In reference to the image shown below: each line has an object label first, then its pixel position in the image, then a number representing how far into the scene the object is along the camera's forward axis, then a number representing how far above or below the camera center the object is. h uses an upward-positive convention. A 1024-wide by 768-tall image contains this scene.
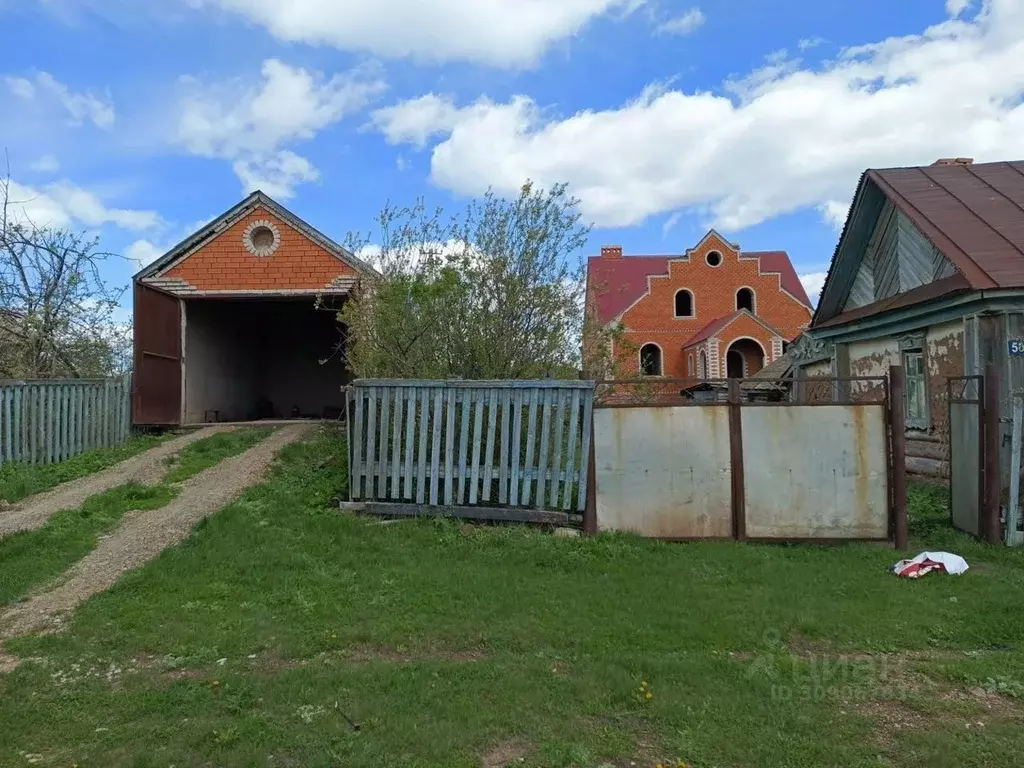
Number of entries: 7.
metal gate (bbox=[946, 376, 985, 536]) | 7.08 -0.57
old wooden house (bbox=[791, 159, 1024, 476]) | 8.63 +1.76
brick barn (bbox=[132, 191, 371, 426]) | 14.10 +2.56
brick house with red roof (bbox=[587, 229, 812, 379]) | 35.19 +5.33
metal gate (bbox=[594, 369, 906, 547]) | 6.86 -0.60
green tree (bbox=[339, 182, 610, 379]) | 9.38 +1.26
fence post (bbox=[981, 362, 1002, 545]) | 6.88 -0.53
